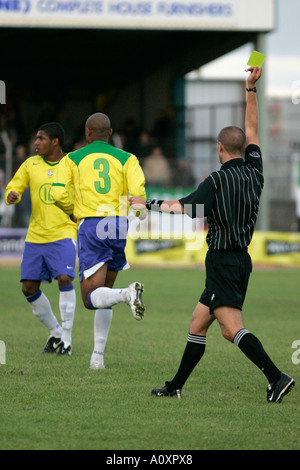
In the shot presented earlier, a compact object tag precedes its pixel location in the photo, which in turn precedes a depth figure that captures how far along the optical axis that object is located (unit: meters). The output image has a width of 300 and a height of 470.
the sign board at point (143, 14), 48.03
